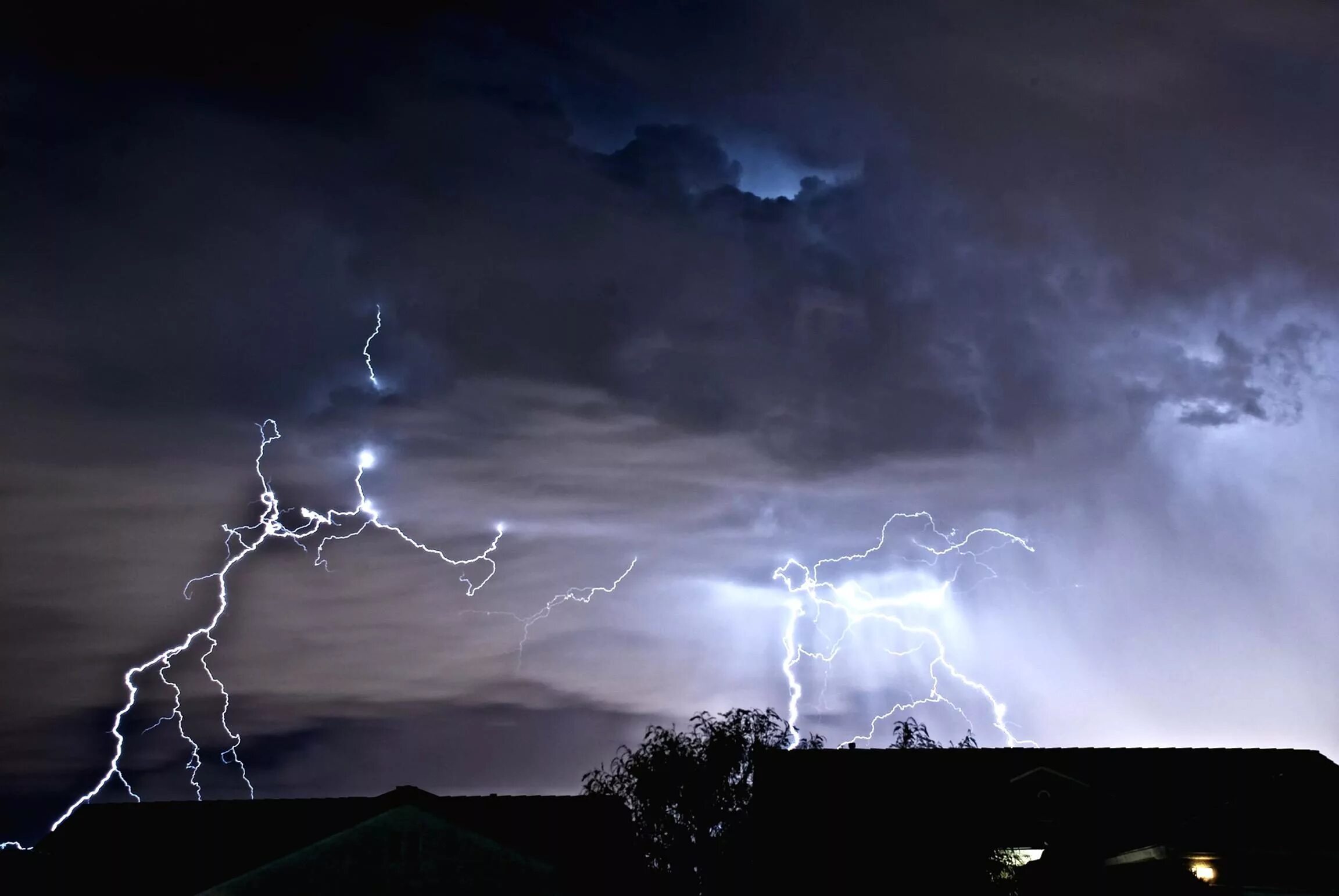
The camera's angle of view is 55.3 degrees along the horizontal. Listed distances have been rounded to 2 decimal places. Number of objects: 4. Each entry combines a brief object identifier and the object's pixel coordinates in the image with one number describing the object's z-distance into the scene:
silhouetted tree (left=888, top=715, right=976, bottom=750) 36.22
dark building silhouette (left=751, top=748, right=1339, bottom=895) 23.17
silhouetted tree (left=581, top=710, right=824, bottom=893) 35.22
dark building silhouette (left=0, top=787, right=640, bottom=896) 24.52
